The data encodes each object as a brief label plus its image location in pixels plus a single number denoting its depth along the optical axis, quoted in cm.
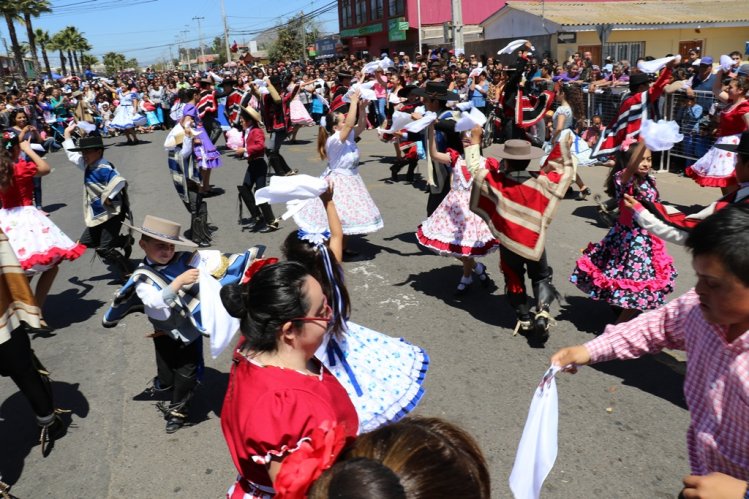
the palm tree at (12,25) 4352
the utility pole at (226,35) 5606
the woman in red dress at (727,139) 721
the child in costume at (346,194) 714
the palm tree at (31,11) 4637
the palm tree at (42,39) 6749
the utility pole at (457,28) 1895
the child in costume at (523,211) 464
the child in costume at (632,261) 469
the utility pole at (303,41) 6021
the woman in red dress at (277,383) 173
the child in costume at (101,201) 650
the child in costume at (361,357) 283
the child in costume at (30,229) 562
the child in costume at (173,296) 363
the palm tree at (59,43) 7730
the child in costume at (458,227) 575
